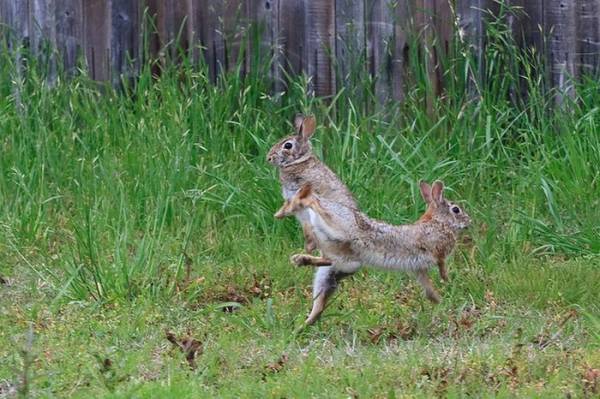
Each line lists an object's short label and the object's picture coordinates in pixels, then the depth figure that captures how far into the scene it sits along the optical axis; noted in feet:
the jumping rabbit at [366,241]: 42.96
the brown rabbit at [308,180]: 43.91
